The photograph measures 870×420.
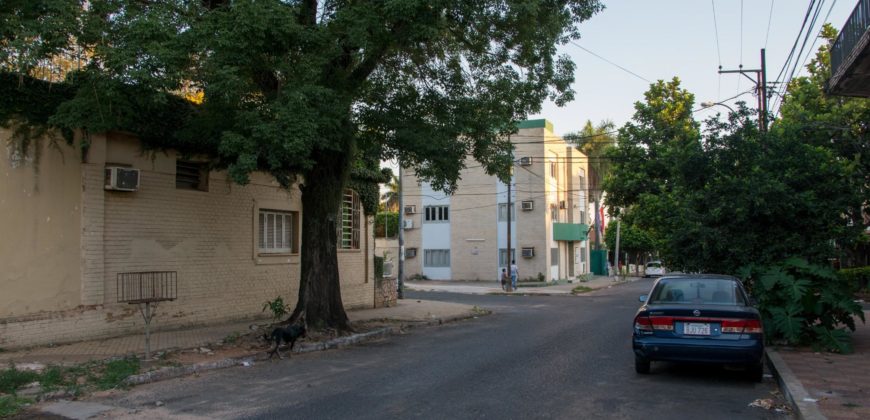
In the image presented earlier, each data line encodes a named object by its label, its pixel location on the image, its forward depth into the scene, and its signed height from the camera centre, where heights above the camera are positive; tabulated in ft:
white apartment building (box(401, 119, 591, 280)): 142.92 +5.17
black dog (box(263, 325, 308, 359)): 37.14 -5.03
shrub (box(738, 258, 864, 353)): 37.09 -3.61
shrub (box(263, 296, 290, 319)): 44.83 -4.18
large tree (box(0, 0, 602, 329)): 32.48 +9.62
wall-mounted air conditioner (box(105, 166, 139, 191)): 42.19 +4.35
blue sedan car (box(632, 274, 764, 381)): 28.17 -3.83
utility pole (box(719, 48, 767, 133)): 66.23 +16.23
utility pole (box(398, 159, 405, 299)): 89.40 -1.94
